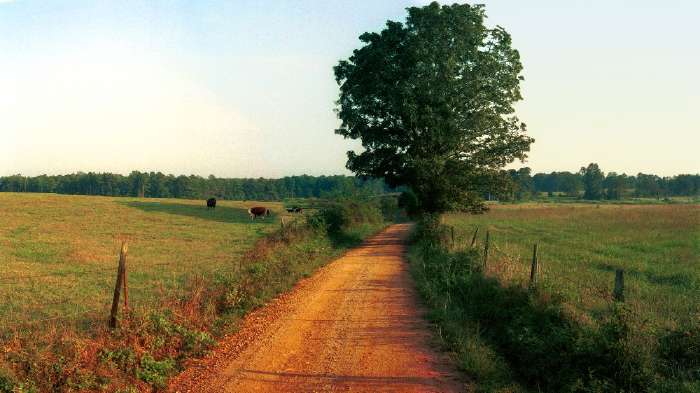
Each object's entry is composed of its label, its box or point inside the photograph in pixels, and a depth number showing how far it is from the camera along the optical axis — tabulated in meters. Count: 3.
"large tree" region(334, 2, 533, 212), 27.86
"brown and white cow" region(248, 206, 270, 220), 55.66
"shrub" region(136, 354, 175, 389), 8.22
